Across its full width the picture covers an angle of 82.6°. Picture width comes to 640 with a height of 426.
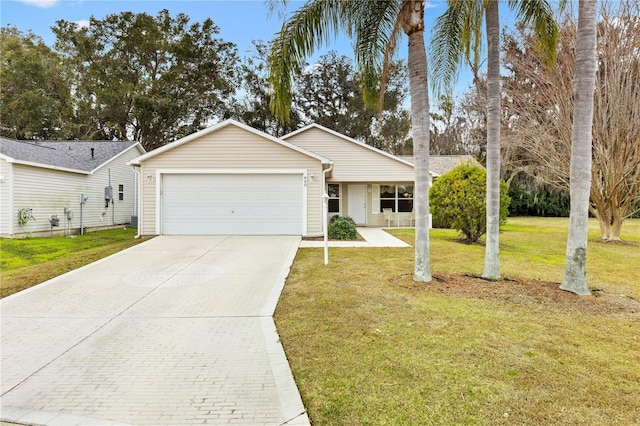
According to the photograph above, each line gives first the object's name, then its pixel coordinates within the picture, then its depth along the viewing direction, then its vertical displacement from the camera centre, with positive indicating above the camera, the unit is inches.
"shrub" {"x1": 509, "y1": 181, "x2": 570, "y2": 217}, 1228.5 +12.7
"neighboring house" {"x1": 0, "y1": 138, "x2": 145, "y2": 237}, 494.6 +34.9
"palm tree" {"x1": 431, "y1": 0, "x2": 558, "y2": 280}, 257.0 +124.5
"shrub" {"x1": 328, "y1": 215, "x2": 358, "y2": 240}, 506.9 -32.7
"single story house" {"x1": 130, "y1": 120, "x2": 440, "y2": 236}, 506.6 +28.9
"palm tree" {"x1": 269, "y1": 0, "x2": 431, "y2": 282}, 254.2 +119.8
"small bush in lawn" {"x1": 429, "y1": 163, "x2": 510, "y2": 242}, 490.6 +7.9
